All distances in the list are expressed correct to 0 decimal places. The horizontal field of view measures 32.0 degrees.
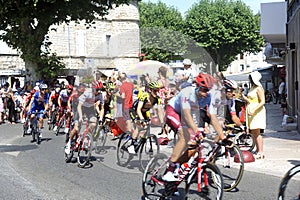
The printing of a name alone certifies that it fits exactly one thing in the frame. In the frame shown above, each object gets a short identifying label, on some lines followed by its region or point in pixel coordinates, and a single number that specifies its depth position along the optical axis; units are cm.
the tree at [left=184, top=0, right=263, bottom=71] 5816
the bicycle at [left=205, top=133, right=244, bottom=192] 801
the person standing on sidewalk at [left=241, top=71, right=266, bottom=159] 1089
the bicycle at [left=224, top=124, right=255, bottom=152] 1102
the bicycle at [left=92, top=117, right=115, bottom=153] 1116
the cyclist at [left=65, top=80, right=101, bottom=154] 1051
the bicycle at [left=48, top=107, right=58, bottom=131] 1855
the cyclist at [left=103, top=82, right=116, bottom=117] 1313
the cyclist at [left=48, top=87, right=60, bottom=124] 1867
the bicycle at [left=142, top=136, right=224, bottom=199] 646
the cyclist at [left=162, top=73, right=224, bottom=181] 665
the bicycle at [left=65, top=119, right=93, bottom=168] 1030
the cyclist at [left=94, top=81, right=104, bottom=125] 1108
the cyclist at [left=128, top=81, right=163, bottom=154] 959
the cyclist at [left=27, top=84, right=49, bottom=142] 1482
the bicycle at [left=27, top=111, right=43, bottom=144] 1457
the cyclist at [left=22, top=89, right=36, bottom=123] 1734
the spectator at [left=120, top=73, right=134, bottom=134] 1077
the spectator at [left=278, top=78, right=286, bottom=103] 2659
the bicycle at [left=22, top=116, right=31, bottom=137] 1642
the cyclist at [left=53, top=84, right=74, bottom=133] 1598
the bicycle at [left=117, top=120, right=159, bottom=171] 952
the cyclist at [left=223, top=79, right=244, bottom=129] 1033
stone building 3972
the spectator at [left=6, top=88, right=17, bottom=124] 2276
